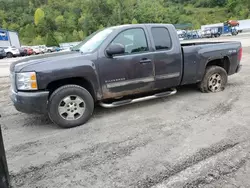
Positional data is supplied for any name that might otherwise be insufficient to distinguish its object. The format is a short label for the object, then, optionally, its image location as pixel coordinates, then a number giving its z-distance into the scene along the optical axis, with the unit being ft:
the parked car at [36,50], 139.73
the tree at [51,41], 249.14
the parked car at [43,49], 148.80
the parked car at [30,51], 127.94
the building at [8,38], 143.43
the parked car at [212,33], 153.89
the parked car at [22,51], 118.83
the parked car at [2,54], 98.32
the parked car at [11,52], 109.81
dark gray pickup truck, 13.66
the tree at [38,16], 346.74
